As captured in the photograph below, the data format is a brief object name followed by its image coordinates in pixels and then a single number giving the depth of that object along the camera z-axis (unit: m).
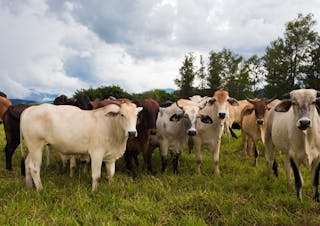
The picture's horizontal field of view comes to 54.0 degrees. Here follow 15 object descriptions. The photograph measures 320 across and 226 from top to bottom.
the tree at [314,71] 34.62
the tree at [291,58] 35.47
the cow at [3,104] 10.24
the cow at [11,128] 7.68
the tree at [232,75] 45.88
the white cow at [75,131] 5.87
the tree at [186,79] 47.50
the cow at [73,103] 7.25
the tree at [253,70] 46.06
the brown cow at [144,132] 7.40
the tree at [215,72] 47.91
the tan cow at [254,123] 9.09
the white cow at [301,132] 5.27
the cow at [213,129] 7.80
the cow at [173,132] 8.05
